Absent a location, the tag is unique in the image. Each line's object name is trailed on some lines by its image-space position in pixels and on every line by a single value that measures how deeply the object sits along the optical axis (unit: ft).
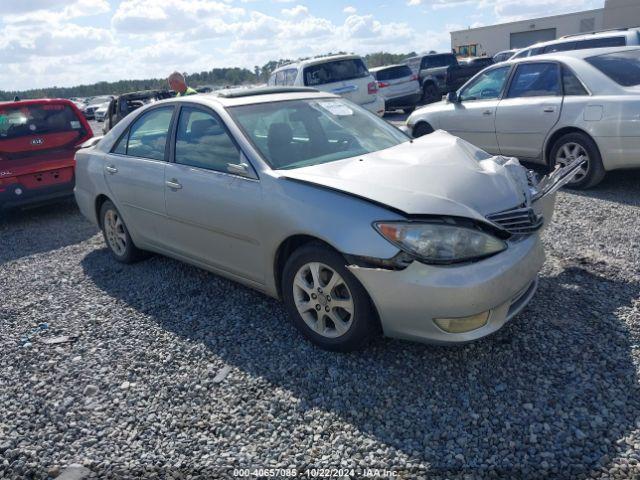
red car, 23.39
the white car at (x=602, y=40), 34.53
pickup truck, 60.18
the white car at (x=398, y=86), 58.08
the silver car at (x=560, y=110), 19.61
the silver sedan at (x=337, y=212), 9.75
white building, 118.93
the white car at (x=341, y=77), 40.63
